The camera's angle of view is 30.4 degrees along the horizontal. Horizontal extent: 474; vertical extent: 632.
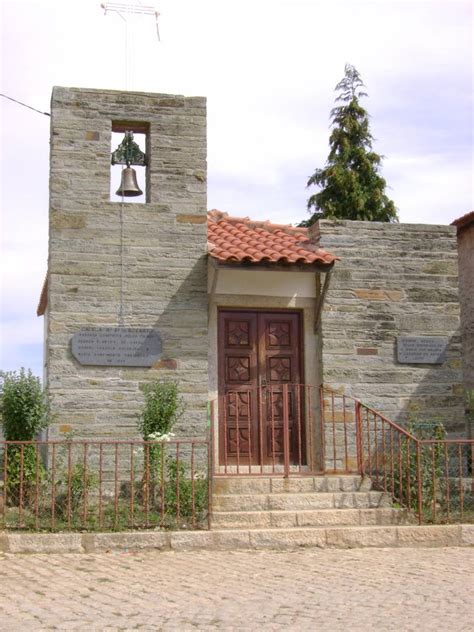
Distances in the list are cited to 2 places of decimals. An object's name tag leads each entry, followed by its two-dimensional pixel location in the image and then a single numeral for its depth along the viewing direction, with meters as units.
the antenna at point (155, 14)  10.97
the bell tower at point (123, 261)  10.21
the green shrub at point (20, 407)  9.19
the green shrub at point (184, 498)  8.86
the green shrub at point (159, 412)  9.62
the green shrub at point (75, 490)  8.86
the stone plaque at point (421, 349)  11.20
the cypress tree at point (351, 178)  22.09
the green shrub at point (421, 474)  9.19
